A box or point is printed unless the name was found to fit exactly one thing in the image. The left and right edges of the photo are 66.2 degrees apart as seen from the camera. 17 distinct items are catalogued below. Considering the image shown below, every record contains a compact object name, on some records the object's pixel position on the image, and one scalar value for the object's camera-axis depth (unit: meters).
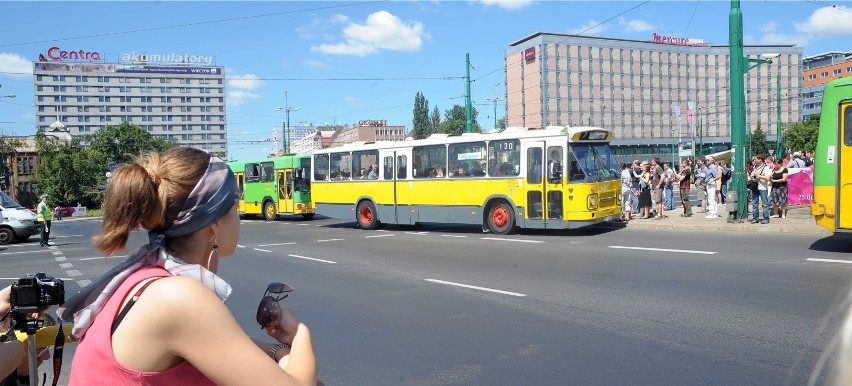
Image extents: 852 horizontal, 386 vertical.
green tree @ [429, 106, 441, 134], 124.22
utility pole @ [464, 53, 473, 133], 32.59
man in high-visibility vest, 21.38
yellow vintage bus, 17.17
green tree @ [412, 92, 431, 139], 104.25
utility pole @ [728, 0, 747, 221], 17.41
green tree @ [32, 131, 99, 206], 76.12
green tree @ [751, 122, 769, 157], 78.00
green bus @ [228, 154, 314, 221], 29.84
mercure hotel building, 95.31
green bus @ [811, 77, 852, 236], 12.03
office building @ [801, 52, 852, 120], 123.88
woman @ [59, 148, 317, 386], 1.68
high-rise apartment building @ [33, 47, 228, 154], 132.62
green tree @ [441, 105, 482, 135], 121.82
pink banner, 18.11
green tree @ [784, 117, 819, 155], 77.06
